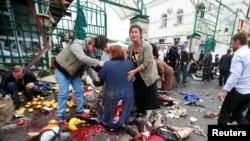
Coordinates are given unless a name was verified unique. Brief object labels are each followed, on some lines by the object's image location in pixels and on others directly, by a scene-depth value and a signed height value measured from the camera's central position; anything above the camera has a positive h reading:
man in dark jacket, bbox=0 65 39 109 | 3.57 -0.93
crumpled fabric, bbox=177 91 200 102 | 4.95 -1.61
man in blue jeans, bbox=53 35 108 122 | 2.58 -0.31
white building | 12.53 +2.49
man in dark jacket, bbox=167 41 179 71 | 6.82 -0.42
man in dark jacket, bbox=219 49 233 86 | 7.10 -0.79
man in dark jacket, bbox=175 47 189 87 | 6.70 -0.78
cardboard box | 2.98 -1.30
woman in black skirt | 2.65 -0.47
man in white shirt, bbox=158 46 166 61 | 8.62 -0.38
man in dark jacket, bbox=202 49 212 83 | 8.65 -1.04
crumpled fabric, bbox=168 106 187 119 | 3.86 -1.62
